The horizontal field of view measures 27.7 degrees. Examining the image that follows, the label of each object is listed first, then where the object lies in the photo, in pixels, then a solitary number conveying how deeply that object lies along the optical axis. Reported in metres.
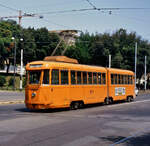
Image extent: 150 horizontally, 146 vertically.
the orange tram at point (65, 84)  16.44
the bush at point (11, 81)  54.94
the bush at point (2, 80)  52.80
